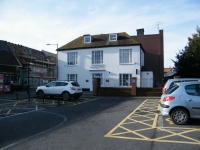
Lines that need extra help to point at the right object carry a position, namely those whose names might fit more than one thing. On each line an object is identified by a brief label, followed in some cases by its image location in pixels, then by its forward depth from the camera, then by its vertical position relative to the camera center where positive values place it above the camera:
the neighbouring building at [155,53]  37.72 +5.70
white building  26.56 +3.11
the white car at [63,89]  17.34 -0.67
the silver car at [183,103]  7.73 -0.84
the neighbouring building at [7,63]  24.23 +2.75
